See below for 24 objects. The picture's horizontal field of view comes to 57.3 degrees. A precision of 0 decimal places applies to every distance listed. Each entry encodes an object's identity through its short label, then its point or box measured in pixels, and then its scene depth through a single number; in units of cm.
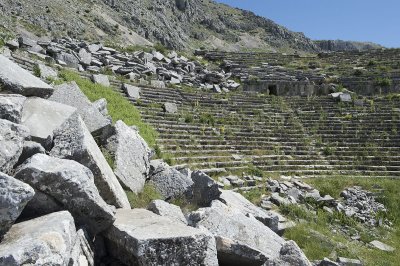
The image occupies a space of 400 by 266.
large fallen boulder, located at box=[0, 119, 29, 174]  318
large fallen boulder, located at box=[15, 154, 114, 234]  329
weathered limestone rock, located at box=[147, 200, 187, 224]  466
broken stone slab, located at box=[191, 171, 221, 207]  663
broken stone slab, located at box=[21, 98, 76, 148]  421
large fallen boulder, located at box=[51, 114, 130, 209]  420
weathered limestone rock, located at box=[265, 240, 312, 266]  408
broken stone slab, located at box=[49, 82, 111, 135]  586
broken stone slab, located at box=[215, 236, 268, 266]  428
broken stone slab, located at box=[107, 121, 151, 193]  577
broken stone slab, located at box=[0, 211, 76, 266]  254
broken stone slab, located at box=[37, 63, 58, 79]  1218
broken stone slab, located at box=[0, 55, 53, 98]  468
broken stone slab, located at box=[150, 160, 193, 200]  643
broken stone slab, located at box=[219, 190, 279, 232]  659
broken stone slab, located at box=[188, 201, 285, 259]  459
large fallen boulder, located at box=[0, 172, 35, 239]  270
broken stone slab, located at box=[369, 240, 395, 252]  995
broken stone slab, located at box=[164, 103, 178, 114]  1791
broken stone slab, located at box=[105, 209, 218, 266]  334
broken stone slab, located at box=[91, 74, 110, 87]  1714
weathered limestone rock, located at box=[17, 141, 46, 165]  371
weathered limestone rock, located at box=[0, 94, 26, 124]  375
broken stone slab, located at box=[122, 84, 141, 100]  1769
